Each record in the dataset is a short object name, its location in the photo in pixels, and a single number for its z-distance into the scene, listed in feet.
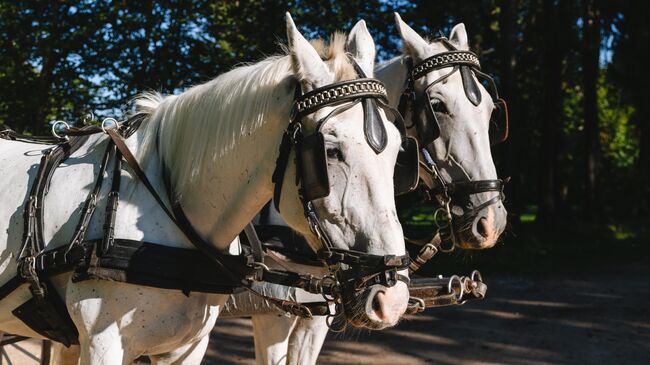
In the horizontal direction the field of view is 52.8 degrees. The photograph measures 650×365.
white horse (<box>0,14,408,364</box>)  6.66
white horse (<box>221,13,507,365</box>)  10.52
